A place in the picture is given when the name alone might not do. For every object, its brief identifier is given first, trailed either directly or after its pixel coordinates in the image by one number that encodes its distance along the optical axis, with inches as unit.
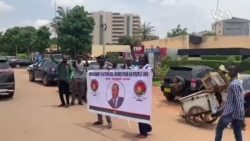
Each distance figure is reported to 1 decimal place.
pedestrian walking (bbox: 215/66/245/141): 293.3
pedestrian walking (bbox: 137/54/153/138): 367.9
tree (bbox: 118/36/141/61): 3961.1
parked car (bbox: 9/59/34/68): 2011.3
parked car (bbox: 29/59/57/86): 895.9
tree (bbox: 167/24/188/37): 3772.1
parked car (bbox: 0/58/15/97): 616.9
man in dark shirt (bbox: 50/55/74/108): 555.8
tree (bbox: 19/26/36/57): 2990.2
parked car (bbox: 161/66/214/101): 614.5
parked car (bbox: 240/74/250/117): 522.3
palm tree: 3981.3
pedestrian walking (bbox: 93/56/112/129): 411.5
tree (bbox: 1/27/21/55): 3349.7
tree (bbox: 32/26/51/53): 2381.9
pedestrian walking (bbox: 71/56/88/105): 588.1
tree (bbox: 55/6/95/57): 1653.5
